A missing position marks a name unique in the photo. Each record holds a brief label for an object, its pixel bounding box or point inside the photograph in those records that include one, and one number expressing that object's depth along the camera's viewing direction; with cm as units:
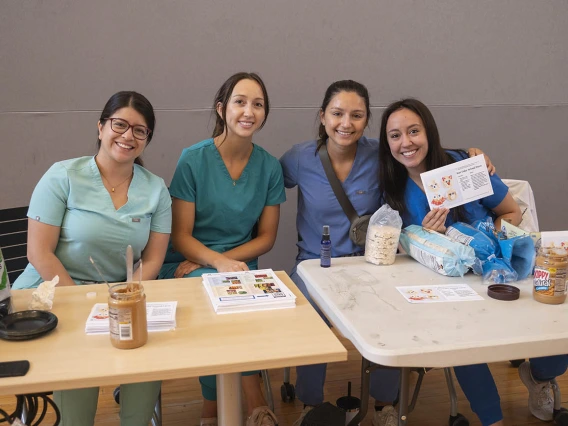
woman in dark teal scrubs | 231
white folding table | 127
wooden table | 114
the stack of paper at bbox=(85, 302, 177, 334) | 134
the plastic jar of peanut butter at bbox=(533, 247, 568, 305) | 153
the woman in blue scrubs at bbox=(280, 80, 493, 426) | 230
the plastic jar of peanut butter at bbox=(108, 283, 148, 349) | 122
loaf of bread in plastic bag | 181
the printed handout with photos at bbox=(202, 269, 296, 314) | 150
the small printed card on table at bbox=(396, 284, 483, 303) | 161
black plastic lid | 160
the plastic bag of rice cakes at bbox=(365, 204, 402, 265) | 197
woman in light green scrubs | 191
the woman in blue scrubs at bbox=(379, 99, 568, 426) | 225
